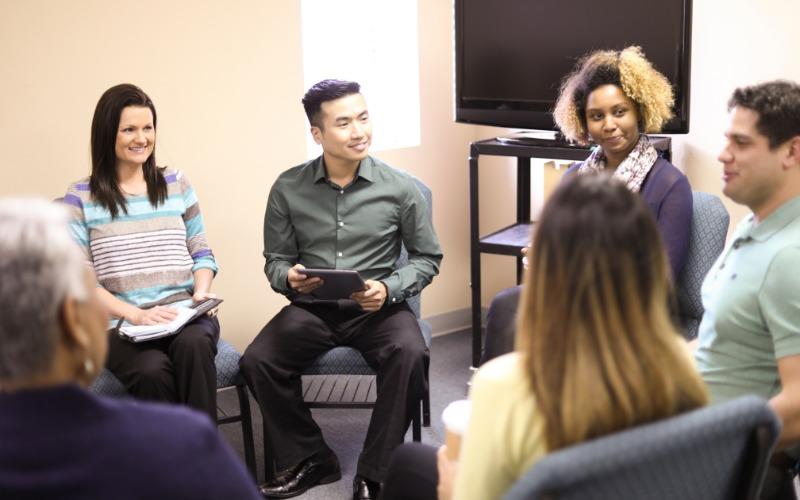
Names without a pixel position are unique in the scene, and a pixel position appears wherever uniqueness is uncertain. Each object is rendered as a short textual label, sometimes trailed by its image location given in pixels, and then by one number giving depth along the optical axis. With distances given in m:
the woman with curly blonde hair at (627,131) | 2.67
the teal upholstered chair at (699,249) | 2.67
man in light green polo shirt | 1.83
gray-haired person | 1.16
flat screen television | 3.27
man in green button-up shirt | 2.96
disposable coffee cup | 1.68
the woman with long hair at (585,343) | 1.27
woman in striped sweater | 2.90
